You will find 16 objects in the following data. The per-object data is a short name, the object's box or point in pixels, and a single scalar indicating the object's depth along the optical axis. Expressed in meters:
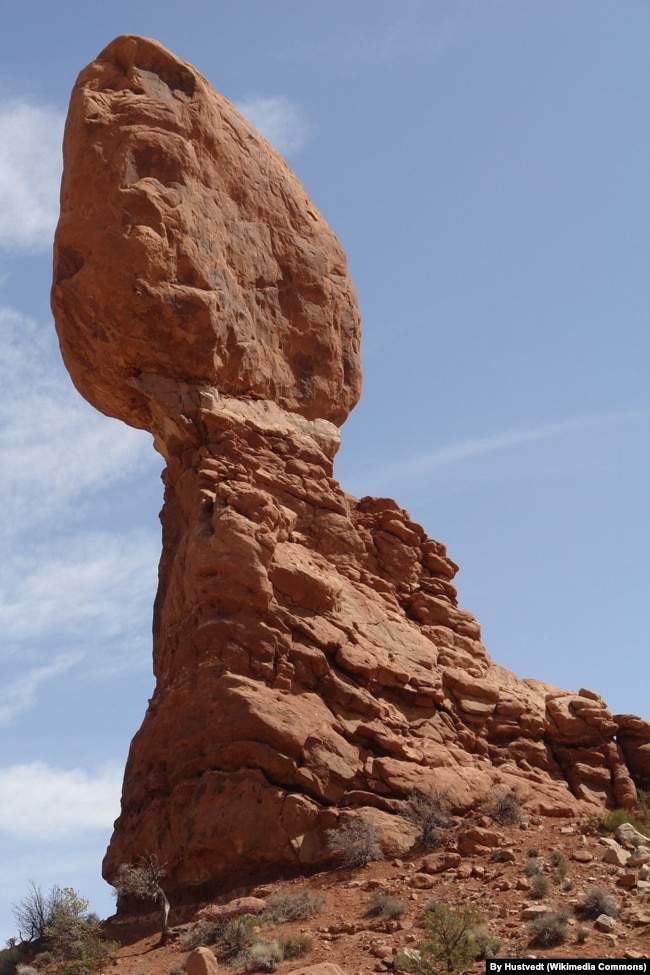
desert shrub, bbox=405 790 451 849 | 20.47
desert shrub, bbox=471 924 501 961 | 16.02
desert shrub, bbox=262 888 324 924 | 18.50
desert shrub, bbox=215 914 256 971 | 17.75
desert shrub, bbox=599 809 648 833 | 21.02
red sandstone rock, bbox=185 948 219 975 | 16.81
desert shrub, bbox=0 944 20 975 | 20.67
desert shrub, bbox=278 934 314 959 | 17.19
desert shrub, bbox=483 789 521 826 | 21.56
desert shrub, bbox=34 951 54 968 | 20.02
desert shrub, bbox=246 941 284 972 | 16.86
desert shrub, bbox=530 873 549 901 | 17.89
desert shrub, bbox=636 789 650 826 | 23.97
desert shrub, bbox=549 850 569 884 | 18.62
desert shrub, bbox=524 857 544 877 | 18.67
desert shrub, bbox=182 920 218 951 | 18.52
